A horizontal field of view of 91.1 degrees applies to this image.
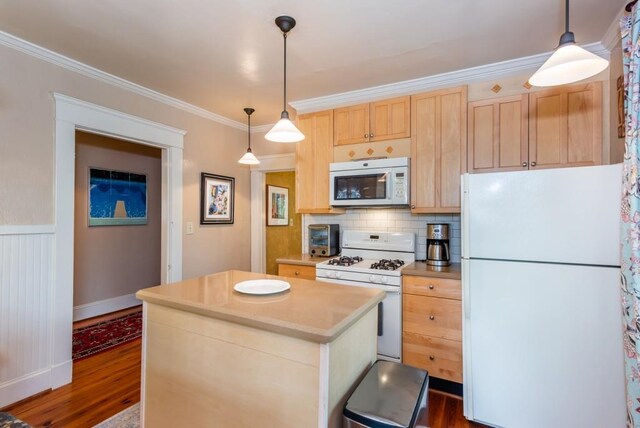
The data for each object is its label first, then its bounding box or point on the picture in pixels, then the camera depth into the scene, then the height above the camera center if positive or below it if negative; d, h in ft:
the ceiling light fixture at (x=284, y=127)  6.25 +1.77
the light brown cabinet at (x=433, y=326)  7.51 -2.72
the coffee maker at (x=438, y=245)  8.68 -0.82
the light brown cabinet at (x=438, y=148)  8.52 +1.87
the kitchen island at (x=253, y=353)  3.81 -1.93
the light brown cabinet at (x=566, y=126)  7.28 +2.15
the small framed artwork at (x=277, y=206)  15.25 +0.47
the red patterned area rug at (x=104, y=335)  10.04 -4.29
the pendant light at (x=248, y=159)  10.14 +1.81
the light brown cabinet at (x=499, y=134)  7.93 +2.12
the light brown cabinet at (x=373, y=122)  9.27 +2.90
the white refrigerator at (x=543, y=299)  5.45 -1.55
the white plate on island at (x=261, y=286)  5.17 -1.25
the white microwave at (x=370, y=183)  8.95 +0.98
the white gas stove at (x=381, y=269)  8.13 -1.47
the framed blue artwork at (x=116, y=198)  12.93 +0.73
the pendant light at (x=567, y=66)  4.45 +2.28
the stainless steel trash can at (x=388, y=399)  3.62 -2.32
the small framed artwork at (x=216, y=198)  11.74 +0.64
